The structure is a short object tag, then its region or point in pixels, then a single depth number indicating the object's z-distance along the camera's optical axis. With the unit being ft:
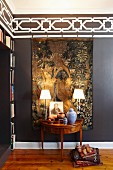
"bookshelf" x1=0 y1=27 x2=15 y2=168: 13.12
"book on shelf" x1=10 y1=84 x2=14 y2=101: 13.51
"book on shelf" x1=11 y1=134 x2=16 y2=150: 13.69
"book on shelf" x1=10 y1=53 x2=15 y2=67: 13.66
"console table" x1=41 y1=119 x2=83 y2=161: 12.12
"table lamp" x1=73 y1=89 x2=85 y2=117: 13.26
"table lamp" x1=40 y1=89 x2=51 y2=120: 13.12
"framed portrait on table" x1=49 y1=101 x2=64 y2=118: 13.89
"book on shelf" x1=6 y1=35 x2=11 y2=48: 12.64
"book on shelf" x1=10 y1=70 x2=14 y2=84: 13.73
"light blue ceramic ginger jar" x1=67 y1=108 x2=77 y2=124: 12.48
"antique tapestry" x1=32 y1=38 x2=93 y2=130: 14.26
